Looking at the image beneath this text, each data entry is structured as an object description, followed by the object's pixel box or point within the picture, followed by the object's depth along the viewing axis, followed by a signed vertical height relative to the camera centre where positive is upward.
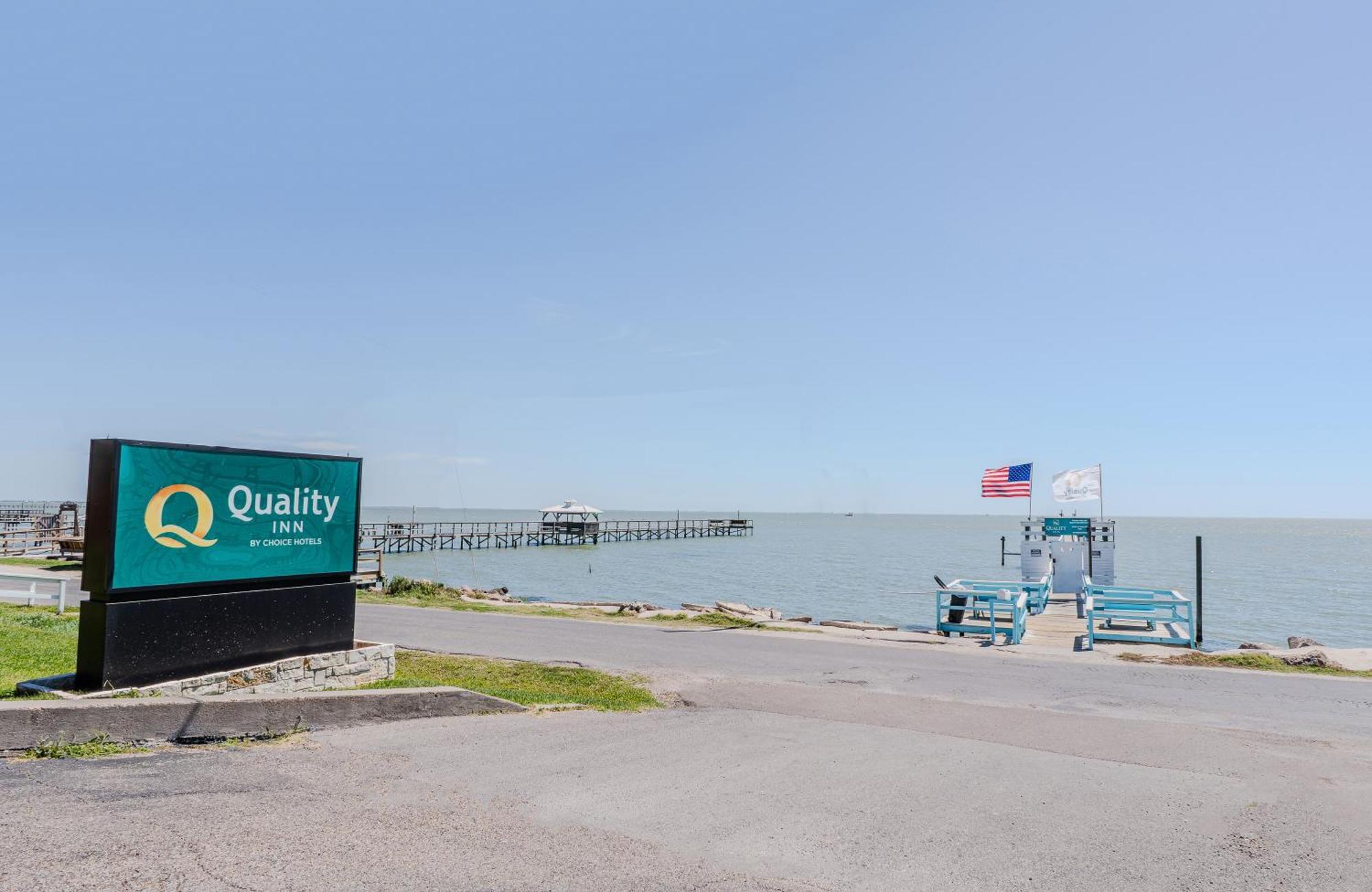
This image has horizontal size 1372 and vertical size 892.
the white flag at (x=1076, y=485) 31.55 +0.68
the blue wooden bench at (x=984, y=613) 18.95 -2.96
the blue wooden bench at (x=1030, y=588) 23.75 -2.52
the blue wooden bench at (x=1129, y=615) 18.38 -2.72
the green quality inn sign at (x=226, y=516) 8.66 -0.46
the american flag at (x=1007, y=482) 29.89 +0.69
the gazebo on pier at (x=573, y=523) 87.38 -3.80
